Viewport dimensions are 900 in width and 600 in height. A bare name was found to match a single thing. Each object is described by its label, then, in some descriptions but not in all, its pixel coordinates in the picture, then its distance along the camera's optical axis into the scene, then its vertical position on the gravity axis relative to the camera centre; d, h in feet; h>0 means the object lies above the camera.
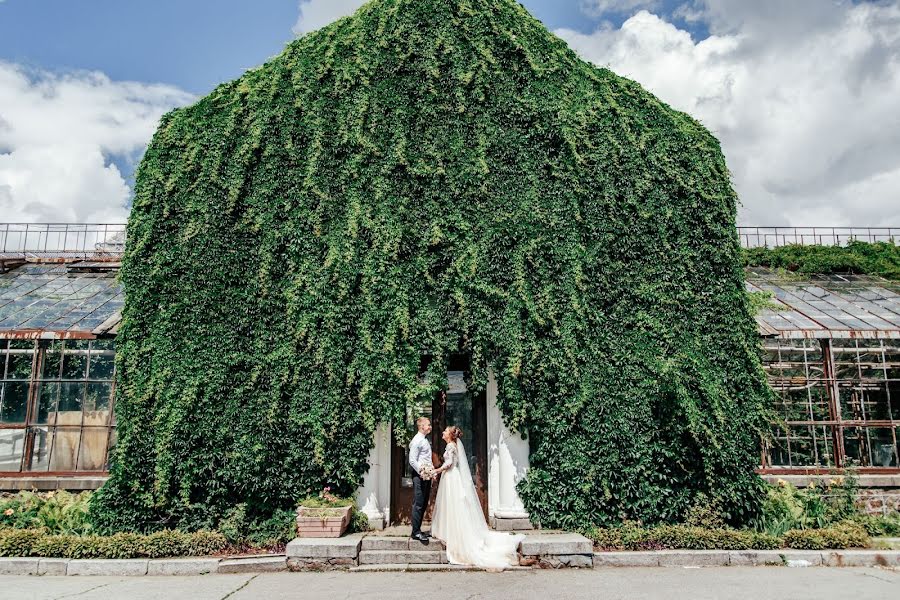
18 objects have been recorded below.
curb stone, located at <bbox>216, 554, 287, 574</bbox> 22.94 -6.02
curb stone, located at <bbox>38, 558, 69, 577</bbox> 23.08 -6.09
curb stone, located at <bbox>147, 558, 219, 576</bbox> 23.11 -6.12
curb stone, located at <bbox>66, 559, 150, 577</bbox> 23.06 -6.11
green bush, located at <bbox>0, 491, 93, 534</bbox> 26.63 -4.63
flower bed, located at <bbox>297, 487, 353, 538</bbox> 24.36 -4.47
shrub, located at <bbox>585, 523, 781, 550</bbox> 24.27 -5.41
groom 24.21 -2.65
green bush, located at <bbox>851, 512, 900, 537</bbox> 27.05 -5.37
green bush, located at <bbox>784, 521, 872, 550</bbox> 24.47 -5.41
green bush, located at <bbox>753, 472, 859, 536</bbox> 26.68 -4.53
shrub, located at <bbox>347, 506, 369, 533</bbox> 26.05 -4.91
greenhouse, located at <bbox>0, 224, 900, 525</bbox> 28.53 +1.36
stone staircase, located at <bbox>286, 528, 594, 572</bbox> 22.91 -5.72
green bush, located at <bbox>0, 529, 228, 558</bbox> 23.77 -5.43
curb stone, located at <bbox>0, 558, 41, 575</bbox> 23.07 -6.05
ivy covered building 26.76 +6.48
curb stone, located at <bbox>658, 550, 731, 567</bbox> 23.61 -5.99
